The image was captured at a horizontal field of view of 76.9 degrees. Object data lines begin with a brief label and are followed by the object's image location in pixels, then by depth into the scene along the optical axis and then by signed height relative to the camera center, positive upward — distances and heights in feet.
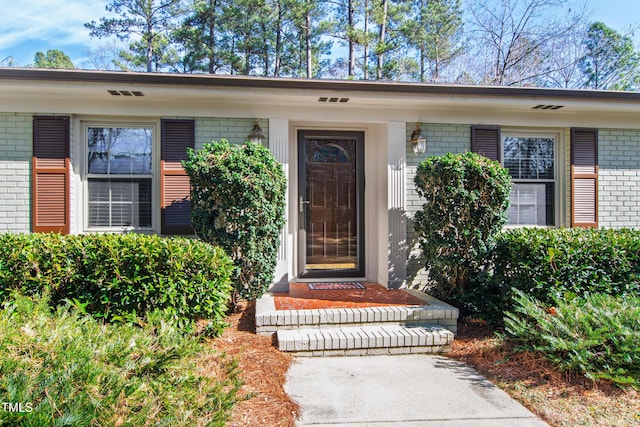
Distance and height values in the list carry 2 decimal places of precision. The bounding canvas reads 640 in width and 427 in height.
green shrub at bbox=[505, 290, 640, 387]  9.59 -3.18
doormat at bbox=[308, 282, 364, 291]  17.17 -3.25
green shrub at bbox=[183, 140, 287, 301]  13.35 +0.19
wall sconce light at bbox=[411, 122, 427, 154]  17.25 +3.02
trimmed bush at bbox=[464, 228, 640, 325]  12.94 -1.80
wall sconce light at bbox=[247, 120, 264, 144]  16.62 +3.17
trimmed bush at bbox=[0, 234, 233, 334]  10.97 -1.76
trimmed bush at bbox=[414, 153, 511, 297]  13.96 +0.02
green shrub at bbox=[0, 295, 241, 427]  6.03 -2.84
